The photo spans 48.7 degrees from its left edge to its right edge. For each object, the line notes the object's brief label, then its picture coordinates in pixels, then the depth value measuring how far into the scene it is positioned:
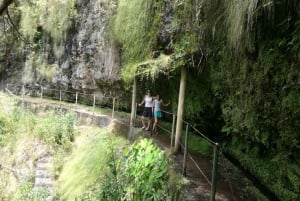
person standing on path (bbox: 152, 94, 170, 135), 9.47
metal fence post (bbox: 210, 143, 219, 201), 3.62
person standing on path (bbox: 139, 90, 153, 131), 9.86
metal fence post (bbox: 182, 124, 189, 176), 5.62
